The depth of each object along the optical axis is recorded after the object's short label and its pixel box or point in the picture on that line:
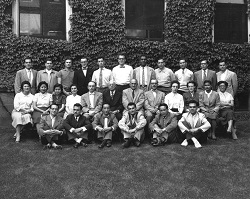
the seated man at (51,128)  7.04
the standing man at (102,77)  8.62
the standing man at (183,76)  8.83
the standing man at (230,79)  8.84
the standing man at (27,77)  8.30
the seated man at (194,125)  7.24
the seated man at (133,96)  8.09
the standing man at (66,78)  8.65
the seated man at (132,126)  7.25
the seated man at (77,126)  7.22
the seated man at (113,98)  8.19
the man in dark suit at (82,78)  8.62
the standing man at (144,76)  8.79
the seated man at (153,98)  8.14
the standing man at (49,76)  8.42
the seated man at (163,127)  7.37
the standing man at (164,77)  8.82
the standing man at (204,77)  8.91
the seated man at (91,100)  8.03
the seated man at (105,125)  7.28
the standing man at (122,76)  8.62
